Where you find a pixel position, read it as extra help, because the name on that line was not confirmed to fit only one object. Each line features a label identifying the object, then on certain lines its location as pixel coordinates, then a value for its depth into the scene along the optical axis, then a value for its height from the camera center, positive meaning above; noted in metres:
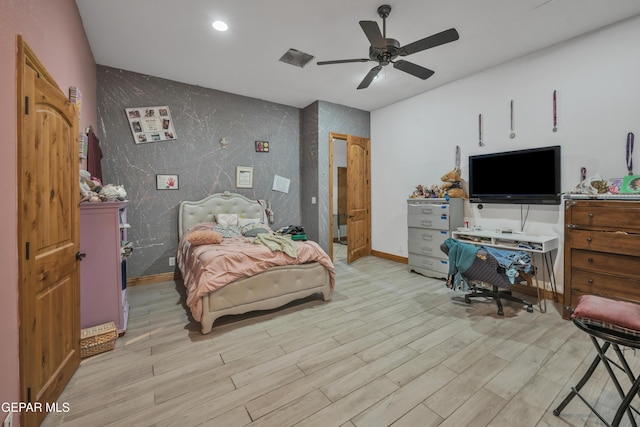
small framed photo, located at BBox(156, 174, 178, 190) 4.19 +0.41
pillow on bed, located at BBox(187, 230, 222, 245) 3.34 -0.38
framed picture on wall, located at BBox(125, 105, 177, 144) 3.97 +1.28
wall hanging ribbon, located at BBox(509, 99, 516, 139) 3.63 +0.99
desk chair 2.78 -0.67
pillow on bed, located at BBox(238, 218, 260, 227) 4.32 -0.22
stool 1.34 -0.65
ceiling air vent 3.40 +1.95
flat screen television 3.26 +0.37
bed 2.59 -0.74
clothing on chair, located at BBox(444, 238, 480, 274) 2.83 -0.53
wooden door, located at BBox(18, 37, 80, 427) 1.41 -0.16
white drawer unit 4.00 -0.37
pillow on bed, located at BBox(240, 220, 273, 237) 3.87 -0.32
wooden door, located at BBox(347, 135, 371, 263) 5.35 +0.17
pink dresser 2.34 -0.50
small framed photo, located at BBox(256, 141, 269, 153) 5.00 +1.14
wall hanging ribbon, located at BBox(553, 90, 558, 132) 3.25 +1.10
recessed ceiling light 2.81 +1.93
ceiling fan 2.32 +1.51
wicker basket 2.20 -1.09
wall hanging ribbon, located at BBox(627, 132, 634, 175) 2.75 +0.52
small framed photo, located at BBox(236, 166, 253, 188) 4.82 +0.56
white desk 3.06 -0.46
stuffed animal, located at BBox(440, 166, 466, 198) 4.05 +0.33
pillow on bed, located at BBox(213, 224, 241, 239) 3.90 -0.34
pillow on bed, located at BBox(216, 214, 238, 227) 4.28 -0.19
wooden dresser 2.40 -0.44
